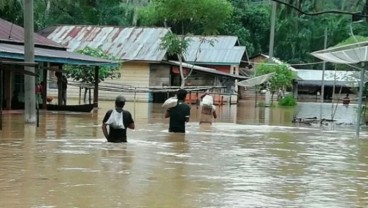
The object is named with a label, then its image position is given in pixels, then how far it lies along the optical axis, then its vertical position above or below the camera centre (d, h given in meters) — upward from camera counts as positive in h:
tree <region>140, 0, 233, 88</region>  43.50 +4.39
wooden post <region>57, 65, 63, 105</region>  28.11 -0.33
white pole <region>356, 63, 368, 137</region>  19.64 -0.17
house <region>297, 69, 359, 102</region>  74.00 +0.39
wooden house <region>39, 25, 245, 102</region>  44.50 +1.85
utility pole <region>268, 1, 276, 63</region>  48.09 +3.47
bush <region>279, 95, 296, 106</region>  50.89 -0.98
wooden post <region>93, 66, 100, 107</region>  28.92 -0.39
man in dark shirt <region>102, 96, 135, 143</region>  13.61 -0.71
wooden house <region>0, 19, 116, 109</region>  23.69 +0.88
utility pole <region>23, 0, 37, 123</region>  19.67 +0.63
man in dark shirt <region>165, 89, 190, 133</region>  16.48 -0.71
